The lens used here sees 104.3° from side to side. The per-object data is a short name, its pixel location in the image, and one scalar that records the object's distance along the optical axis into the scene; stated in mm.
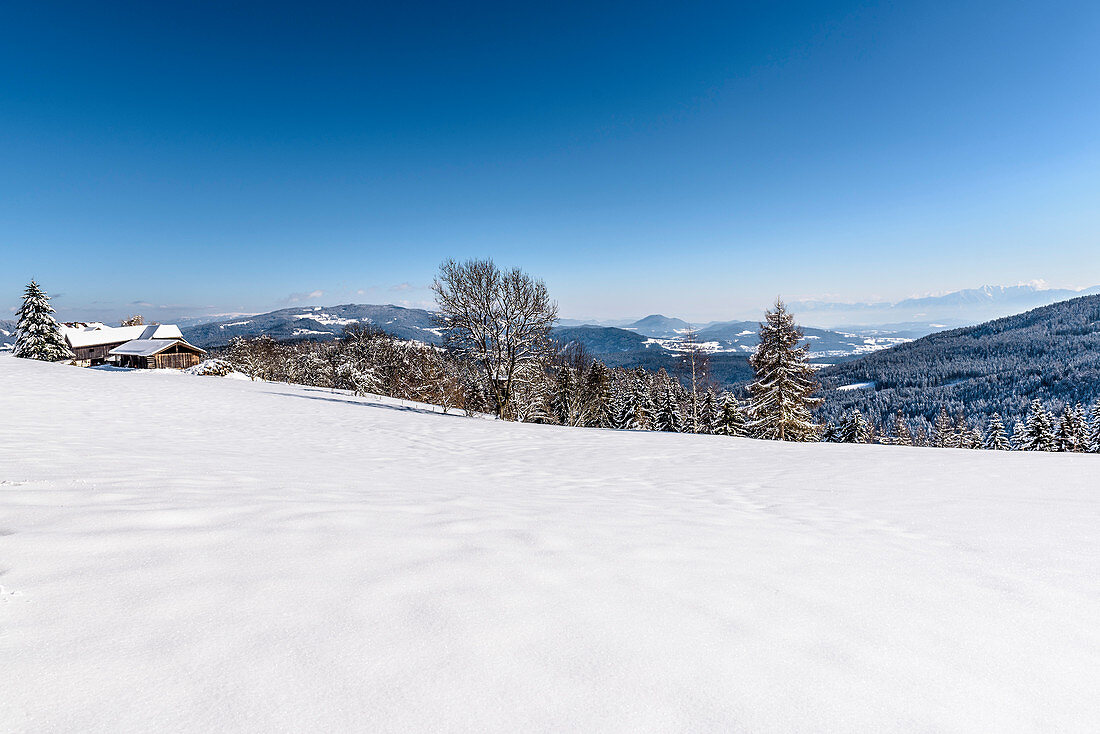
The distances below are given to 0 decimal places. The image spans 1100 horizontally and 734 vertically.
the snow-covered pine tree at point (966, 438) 57422
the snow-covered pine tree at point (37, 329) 37719
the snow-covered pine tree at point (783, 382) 24156
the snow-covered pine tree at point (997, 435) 46062
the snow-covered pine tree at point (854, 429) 47031
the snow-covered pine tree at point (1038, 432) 37812
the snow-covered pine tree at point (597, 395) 35500
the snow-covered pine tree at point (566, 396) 33906
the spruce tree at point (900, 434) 56466
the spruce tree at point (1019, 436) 40994
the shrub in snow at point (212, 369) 36562
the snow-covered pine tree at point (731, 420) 33188
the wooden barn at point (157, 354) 47688
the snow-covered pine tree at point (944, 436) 61906
